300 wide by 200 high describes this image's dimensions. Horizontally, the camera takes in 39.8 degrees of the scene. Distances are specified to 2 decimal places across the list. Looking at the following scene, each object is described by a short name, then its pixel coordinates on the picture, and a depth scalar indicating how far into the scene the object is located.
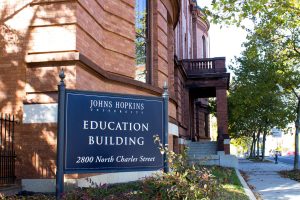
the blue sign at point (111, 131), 5.82
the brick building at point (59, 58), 8.62
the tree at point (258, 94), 22.73
